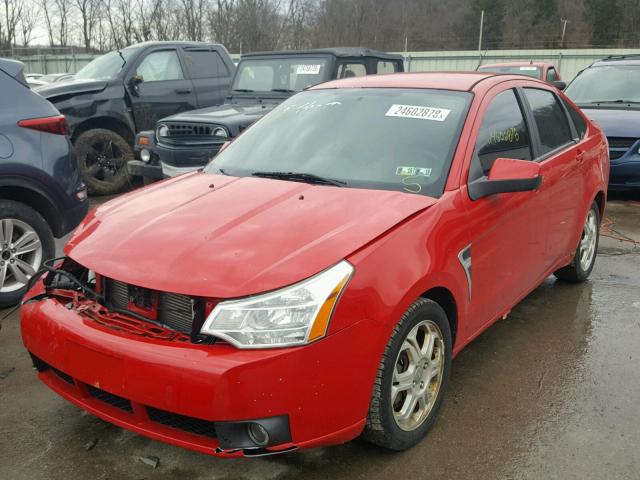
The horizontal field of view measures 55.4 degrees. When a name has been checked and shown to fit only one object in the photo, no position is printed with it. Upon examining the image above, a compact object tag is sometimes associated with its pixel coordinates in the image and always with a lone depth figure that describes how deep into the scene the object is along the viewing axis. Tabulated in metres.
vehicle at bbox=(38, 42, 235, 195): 8.05
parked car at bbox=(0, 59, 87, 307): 4.27
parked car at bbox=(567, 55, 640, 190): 7.53
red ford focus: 2.17
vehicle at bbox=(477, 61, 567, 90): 13.30
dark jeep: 6.95
